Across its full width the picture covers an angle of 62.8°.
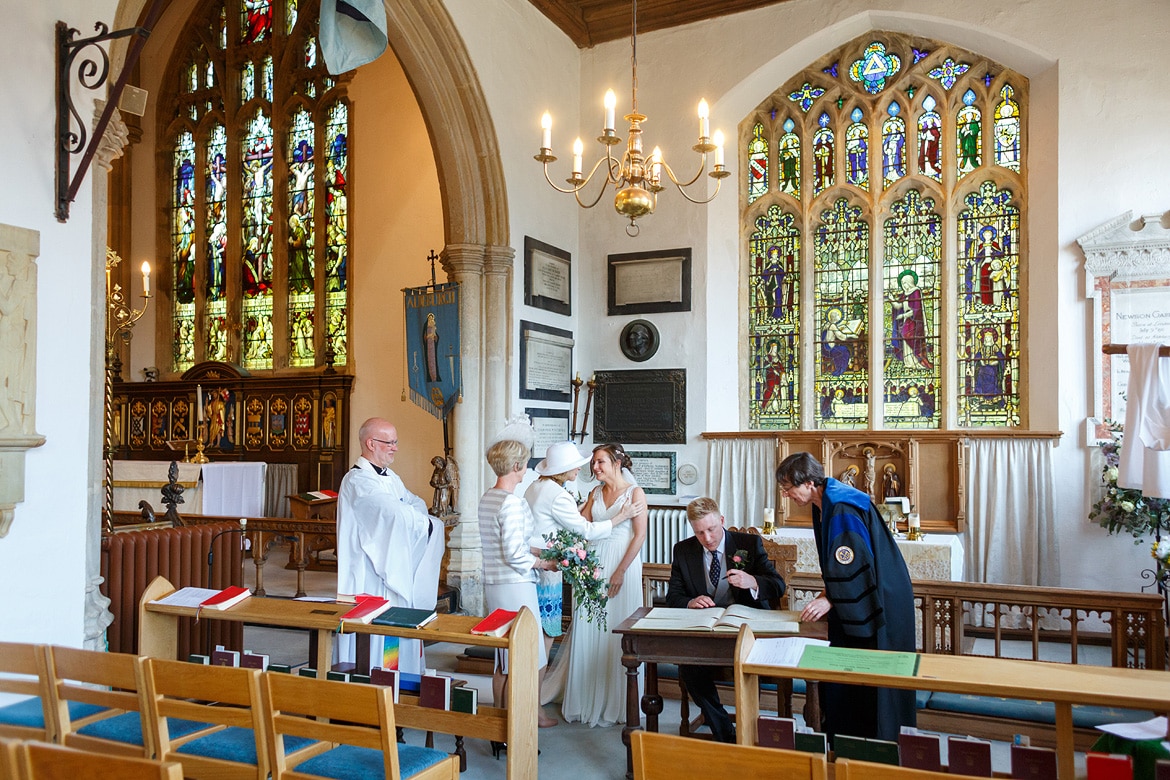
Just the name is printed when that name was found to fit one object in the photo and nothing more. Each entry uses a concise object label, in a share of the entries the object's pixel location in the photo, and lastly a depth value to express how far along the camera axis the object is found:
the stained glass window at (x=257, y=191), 11.82
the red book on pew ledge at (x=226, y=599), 3.84
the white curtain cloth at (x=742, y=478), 8.88
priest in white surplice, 4.75
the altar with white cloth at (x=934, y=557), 7.01
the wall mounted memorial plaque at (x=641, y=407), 9.20
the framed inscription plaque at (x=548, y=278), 8.75
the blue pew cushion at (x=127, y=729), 3.13
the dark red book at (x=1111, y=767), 2.22
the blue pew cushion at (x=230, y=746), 2.99
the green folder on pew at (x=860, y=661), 2.87
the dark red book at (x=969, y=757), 2.59
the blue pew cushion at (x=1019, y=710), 4.48
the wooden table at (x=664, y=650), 3.85
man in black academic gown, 3.62
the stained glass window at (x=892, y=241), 8.64
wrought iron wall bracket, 4.04
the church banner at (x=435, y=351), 8.33
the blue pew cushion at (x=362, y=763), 2.91
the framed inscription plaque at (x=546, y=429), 8.78
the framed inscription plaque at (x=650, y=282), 9.23
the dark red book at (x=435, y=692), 3.43
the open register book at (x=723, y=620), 3.77
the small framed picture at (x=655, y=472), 9.18
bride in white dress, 5.08
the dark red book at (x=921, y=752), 2.62
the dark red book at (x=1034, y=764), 2.54
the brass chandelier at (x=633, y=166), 5.37
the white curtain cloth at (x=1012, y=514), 7.82
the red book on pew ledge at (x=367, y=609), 3.61
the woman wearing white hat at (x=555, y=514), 4.94
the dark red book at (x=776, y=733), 2.88
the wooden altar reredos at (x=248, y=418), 11.31
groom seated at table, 4.39
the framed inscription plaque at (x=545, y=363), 8.62
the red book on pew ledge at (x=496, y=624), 3.40
